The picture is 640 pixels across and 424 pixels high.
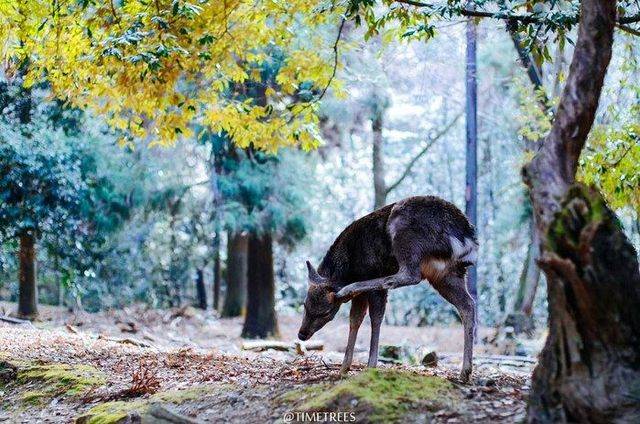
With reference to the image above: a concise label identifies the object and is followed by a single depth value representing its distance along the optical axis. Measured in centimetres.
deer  618
